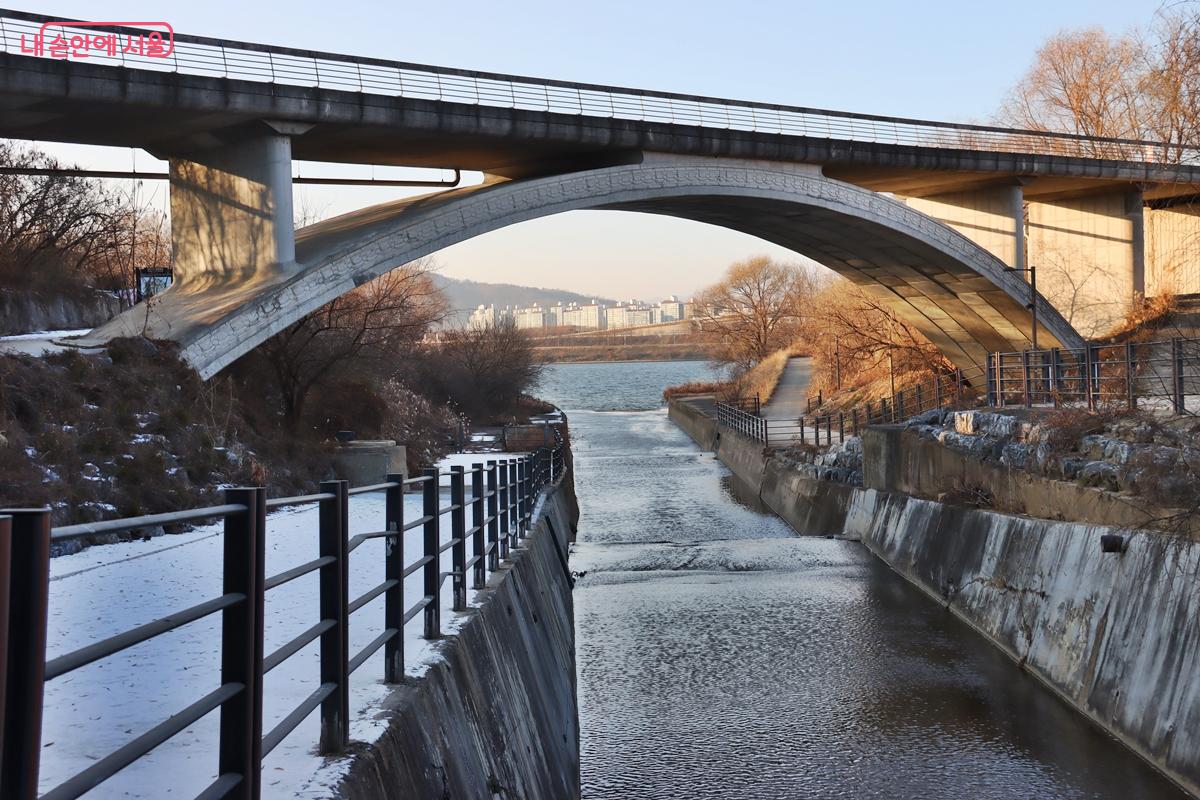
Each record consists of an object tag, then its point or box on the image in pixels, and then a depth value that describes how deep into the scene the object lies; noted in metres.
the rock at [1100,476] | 11.68
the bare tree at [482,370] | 44.97
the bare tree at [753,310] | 78.56
